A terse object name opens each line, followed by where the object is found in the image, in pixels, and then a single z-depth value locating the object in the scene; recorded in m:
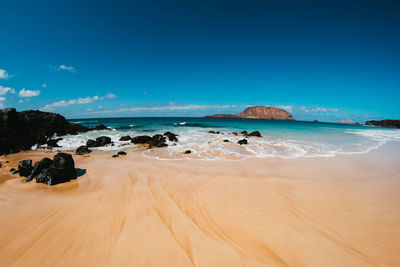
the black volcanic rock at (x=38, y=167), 5.20
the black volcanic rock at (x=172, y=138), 15.31
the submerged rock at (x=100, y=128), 27.04
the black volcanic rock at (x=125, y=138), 15.83
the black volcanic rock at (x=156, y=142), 12.31
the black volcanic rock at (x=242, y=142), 13.62
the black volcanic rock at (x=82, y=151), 10.02
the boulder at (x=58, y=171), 4.96
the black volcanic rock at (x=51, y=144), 12.80
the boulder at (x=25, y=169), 5.47
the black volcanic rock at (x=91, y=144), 12.30
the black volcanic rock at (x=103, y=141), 12.87
